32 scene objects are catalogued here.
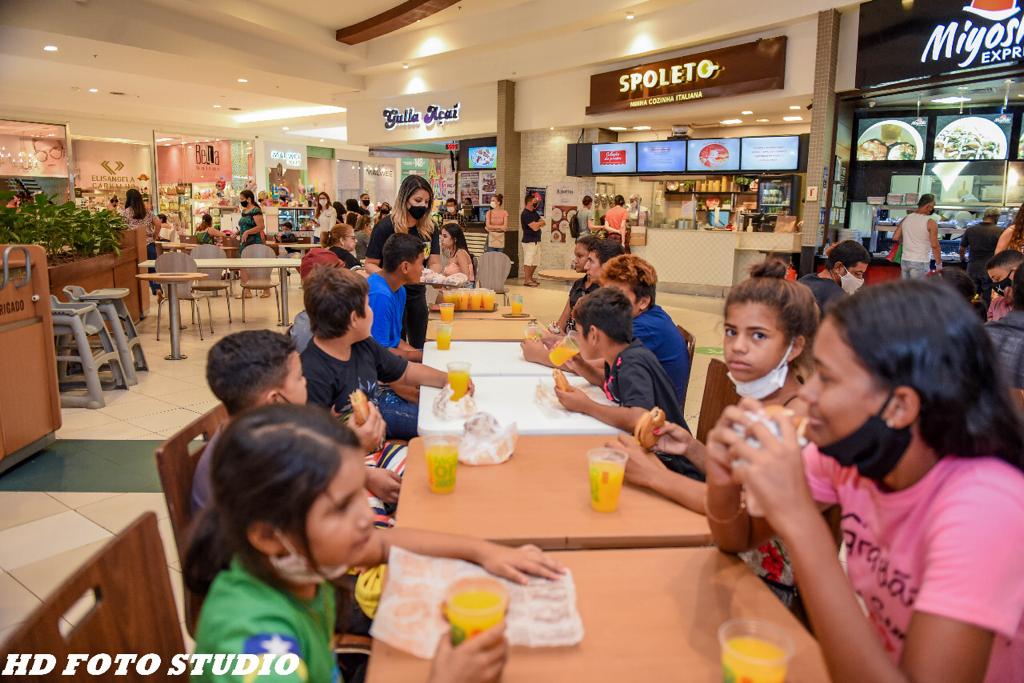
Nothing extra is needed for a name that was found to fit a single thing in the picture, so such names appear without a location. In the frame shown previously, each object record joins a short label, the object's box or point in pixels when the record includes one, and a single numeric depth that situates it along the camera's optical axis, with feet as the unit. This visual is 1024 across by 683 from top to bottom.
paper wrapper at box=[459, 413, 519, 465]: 6.18
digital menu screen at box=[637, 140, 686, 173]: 36.55
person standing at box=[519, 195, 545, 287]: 40.83
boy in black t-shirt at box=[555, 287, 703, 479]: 7.35
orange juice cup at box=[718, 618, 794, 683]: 2.97
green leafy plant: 17.13
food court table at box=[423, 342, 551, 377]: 9.90
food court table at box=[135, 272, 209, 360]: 21.54
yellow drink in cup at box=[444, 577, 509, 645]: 3.25
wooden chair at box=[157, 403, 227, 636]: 4.97
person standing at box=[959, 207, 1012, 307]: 22.13
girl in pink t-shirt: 2.98
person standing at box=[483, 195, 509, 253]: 40.88
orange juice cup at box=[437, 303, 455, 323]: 13.97
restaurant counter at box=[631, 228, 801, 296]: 34.32
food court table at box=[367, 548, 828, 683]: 3.44
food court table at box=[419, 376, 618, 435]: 7.21
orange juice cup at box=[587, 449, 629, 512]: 5.19
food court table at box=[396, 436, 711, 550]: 4.86
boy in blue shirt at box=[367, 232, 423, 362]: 11.60
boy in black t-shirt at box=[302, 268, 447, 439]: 7.73
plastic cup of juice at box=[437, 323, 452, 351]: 11.28
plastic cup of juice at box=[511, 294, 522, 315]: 15.61
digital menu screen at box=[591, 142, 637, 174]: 37.76
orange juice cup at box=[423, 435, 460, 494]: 5.55
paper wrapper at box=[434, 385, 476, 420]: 7.54
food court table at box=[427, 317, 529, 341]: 12.61
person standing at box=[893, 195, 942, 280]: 24.81
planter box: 20.06
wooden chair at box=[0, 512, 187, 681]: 2.98
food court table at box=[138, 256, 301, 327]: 25.88
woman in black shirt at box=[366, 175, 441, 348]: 15.89
